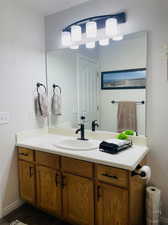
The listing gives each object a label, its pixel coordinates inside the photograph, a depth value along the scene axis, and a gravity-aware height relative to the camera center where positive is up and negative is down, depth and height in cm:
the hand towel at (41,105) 241 -3
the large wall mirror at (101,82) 198 +26
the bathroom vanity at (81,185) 153 -82
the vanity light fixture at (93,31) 197 +84
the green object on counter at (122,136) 200 -39
